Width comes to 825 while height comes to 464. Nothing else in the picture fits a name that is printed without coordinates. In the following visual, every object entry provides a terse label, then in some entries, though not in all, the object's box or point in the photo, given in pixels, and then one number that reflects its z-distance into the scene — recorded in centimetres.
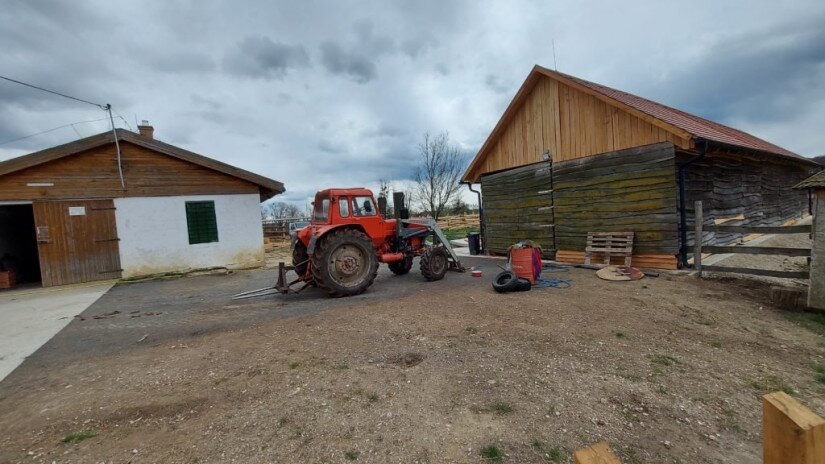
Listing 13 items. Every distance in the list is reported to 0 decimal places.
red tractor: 659
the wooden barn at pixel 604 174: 761
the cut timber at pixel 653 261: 757
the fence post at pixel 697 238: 695
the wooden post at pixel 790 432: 80
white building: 925
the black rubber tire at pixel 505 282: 633
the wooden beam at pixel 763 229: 565
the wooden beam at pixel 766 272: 556
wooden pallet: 809
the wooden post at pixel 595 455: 87
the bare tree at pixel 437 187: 3111
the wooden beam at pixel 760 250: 570
